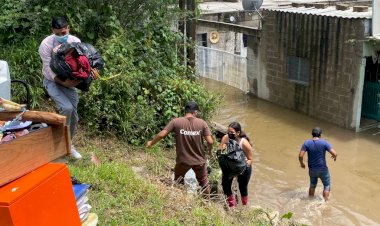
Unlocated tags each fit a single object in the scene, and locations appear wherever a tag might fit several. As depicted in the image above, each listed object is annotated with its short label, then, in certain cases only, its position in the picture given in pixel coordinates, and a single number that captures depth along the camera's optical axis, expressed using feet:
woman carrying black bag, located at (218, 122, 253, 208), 21.75
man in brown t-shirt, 21.39
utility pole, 34.83
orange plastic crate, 7.38
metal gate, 45.29
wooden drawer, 7.60
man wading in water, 26.86
